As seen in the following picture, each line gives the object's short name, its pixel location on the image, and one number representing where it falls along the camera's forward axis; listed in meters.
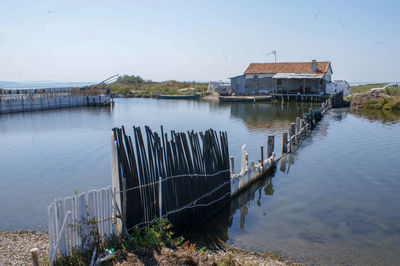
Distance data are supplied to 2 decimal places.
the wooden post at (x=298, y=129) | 22.86
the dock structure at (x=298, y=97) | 56.69
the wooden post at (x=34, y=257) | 5.57
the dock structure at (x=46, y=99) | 44.16
